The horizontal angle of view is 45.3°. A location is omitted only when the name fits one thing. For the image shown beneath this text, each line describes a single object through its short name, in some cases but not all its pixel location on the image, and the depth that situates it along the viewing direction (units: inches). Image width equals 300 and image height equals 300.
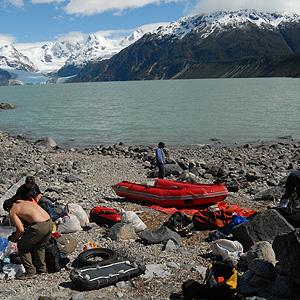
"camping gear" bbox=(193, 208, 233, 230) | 363.6
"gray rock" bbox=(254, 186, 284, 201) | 463.2
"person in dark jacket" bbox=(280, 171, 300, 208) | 343.6
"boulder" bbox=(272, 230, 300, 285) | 209.9
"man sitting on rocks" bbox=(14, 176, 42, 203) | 310.7
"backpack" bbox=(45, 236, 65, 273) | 280.2
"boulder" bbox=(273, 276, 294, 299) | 215.6
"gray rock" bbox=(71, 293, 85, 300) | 235.7
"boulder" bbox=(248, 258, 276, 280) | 238.5
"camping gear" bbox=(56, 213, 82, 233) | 359.6
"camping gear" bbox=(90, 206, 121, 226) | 384.5
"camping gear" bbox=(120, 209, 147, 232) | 370.3
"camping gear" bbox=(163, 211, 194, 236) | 351.3
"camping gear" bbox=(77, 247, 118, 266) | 283.4
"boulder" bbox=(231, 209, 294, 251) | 300.5
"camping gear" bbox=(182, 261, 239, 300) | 217.3
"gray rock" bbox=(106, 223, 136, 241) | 348.8
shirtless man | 262.7
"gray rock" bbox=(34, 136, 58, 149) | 1054.7
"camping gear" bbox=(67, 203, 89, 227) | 383.6
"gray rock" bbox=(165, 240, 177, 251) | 318.9
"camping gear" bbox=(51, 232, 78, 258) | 305.3
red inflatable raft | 450.6
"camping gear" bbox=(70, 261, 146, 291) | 250.4
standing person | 577.3
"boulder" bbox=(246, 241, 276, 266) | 259.8
